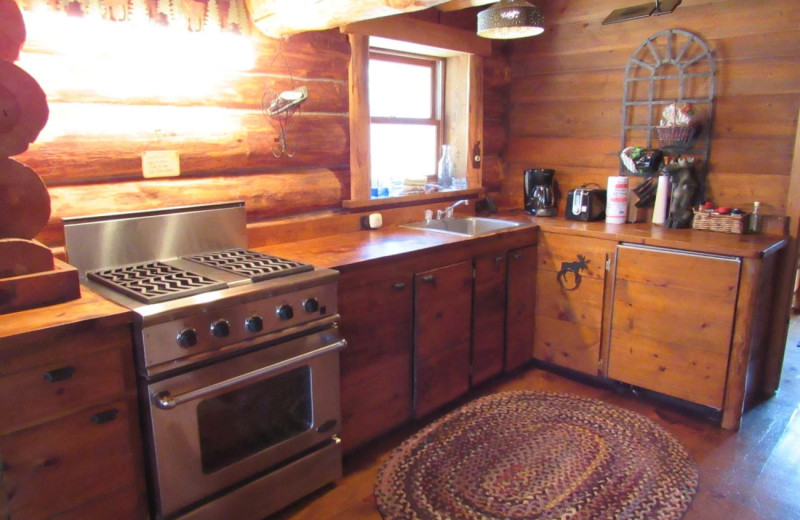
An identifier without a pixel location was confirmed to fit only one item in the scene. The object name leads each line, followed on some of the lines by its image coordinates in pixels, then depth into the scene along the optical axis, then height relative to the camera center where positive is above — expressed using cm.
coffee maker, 342 -24
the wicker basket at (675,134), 292 +10
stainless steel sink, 320 -41
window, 282 +36
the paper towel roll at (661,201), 306 -26
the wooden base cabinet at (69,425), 140 -70
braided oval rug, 206 -125
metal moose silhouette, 300 -64
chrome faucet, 329 -34
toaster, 318 -28
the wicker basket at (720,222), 281 -34
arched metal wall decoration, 298 +37
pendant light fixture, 236 +56
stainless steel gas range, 164 -64
